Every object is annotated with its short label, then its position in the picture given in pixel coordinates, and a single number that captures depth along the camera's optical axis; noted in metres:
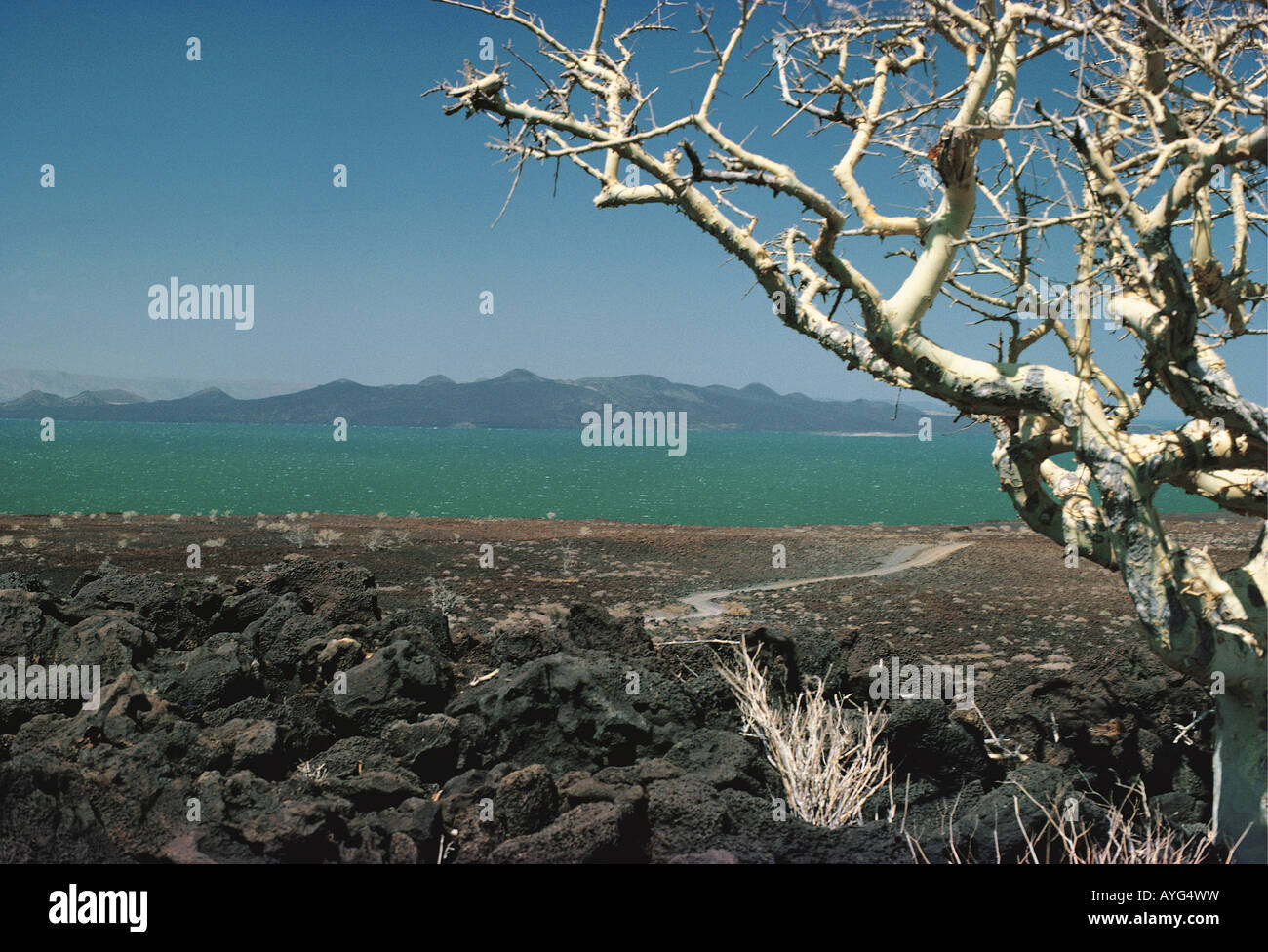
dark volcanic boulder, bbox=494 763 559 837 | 5.37
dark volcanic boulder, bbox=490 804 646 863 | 4.91
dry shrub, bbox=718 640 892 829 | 5.82
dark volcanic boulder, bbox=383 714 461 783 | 6.38
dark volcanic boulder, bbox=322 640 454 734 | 6.94
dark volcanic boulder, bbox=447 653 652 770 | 6.45
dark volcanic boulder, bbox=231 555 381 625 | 9.11
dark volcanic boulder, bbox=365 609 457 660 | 7.86
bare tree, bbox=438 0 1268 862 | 5.21
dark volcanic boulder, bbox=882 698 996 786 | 6.48
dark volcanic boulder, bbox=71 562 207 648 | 8.96
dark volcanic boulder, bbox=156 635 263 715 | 7.23
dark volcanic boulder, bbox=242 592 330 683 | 7.91
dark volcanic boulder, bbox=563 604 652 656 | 8.60
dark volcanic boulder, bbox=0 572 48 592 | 9.88
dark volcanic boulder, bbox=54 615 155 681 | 7.52
